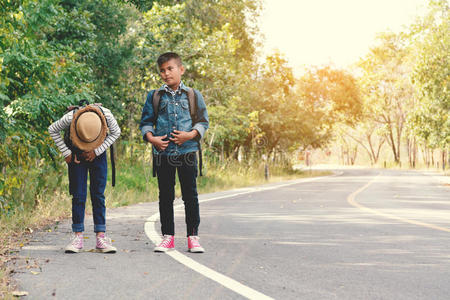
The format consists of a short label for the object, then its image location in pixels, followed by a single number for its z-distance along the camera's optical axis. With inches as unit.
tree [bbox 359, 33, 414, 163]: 2329.0
